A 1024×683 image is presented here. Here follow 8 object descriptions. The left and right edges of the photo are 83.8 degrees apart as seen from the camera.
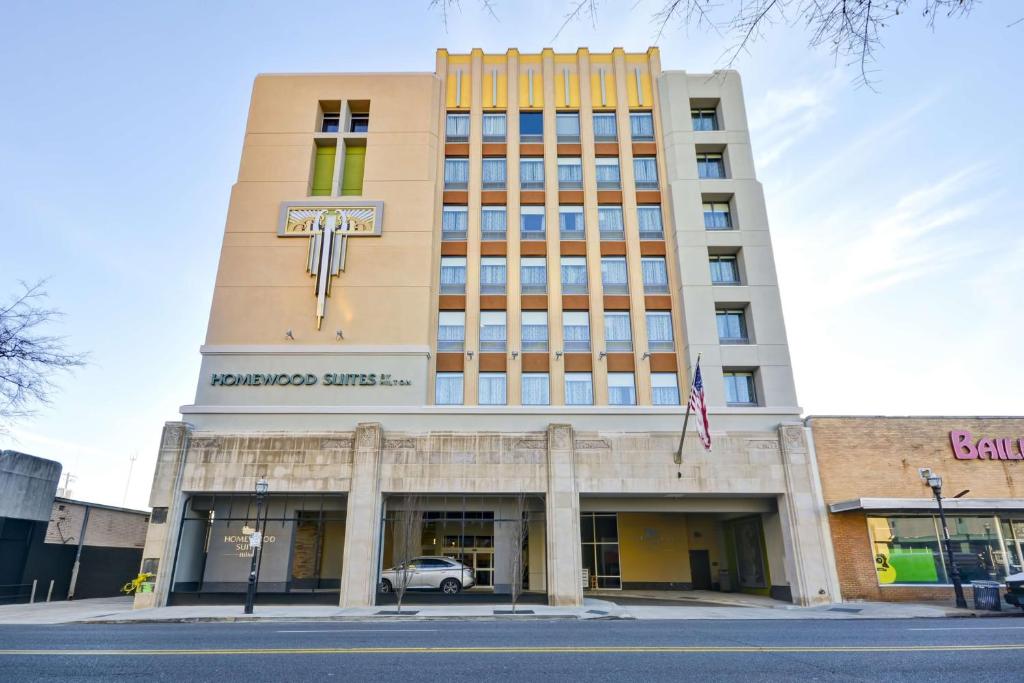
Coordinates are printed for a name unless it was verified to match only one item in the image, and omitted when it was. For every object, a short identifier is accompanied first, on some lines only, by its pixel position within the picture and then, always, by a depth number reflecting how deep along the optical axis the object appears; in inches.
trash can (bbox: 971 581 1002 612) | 697.6
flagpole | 908.7
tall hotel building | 922.1
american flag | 803.4
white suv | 929.5
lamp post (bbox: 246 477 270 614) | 746.8
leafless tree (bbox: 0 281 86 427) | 788.6
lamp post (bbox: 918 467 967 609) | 745.0
